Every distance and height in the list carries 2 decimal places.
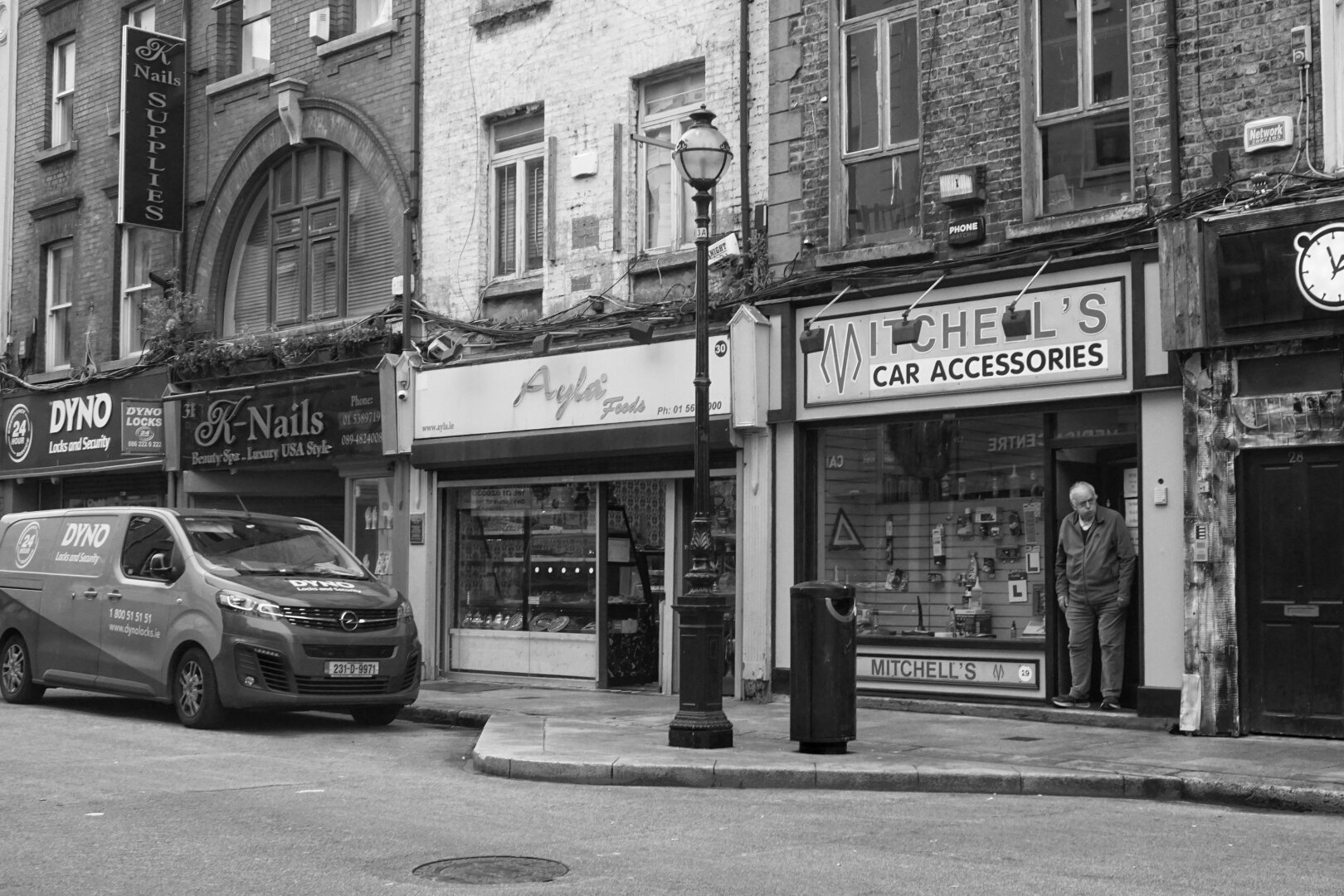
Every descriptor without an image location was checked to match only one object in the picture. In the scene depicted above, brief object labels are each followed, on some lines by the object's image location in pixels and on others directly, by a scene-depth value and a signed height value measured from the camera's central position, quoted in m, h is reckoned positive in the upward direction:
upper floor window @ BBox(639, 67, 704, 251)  16.23 +4.23
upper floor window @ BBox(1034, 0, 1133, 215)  12.89 +3.82
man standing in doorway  12.71 -0.16
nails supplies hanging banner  21.61 +6.06
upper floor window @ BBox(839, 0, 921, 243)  14.31 +4.14
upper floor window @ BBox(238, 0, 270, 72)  21.47 +7.32
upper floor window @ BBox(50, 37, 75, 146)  24.81 +7.52
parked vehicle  12.51 -0.45
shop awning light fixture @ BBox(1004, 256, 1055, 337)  12.95 +2.01
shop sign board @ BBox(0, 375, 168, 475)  21.78 +2.05
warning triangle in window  14.78 +0.29
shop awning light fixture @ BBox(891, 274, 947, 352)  13.65 +2.04
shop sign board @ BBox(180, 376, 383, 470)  18.77 +1.77
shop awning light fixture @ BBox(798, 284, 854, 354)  14.41 +2.07
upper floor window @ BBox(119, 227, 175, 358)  23.19 +4.22
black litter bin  10.78 -0.72
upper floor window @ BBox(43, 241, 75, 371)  24.75 +4.22
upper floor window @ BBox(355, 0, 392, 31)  19.69 +6.98
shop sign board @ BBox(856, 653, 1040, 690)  13.34 -0.94
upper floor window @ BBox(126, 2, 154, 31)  23.44 +8.26
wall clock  11.02 +2.11
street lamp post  11.12 -0.10
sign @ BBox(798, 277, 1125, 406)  12.59 +1.84
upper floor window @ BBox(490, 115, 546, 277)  17.80 +4.25
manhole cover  6.70 -1.34
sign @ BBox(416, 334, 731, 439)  15.34 +1.82
